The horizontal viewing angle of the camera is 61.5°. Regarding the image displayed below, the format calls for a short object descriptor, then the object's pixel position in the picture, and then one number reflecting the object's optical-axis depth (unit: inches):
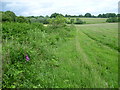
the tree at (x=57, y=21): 566.5
